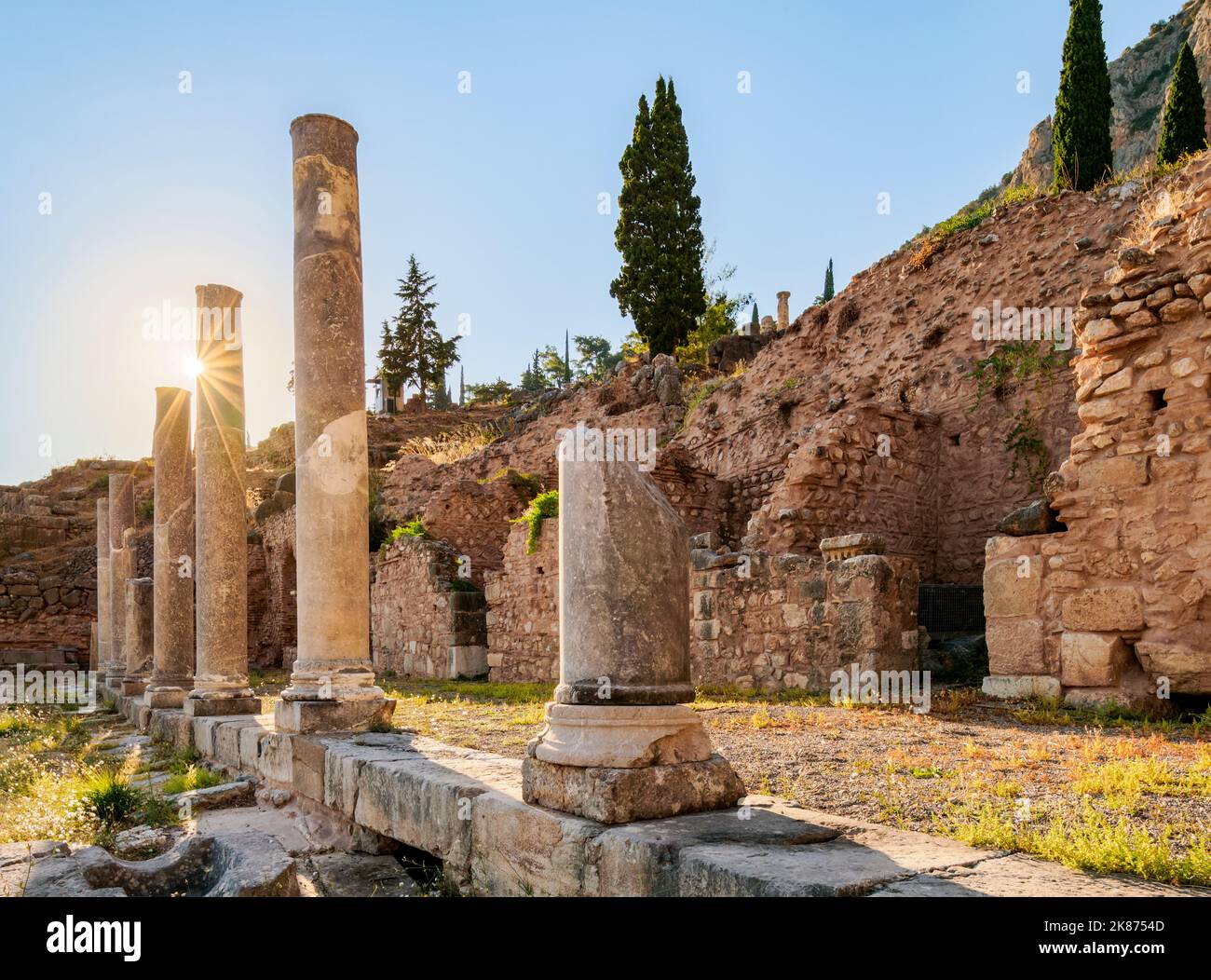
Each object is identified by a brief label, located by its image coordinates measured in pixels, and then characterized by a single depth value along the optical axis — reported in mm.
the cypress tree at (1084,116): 23156
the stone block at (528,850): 3391
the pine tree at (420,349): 43094
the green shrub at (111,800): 5773
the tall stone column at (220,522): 9133
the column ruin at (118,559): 15969
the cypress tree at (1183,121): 25125
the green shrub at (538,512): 14164
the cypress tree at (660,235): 32625
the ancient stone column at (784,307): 35062
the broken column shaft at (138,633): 13711
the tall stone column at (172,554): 11250
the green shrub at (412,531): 17844
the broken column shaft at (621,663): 3621
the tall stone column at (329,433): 6812
